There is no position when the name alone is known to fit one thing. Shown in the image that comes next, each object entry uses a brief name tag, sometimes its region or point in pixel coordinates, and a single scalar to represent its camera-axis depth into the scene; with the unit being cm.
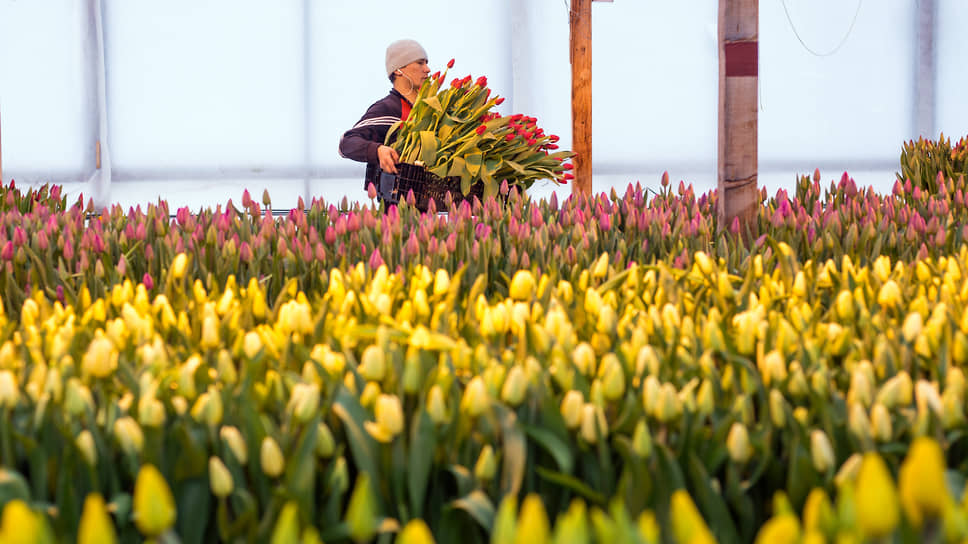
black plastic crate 2030
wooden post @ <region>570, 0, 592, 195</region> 2189
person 2091
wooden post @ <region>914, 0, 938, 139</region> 3511
